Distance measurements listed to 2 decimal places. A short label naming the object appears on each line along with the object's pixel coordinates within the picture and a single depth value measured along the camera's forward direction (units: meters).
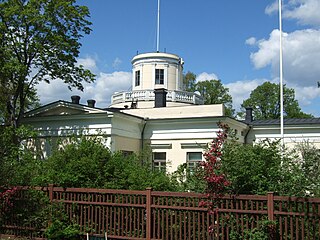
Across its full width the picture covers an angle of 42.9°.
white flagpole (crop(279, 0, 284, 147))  22.70
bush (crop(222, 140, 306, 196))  9.56
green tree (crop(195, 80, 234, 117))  57.32
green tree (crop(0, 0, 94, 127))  22.11
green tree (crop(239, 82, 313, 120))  56.84
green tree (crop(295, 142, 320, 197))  9.40
